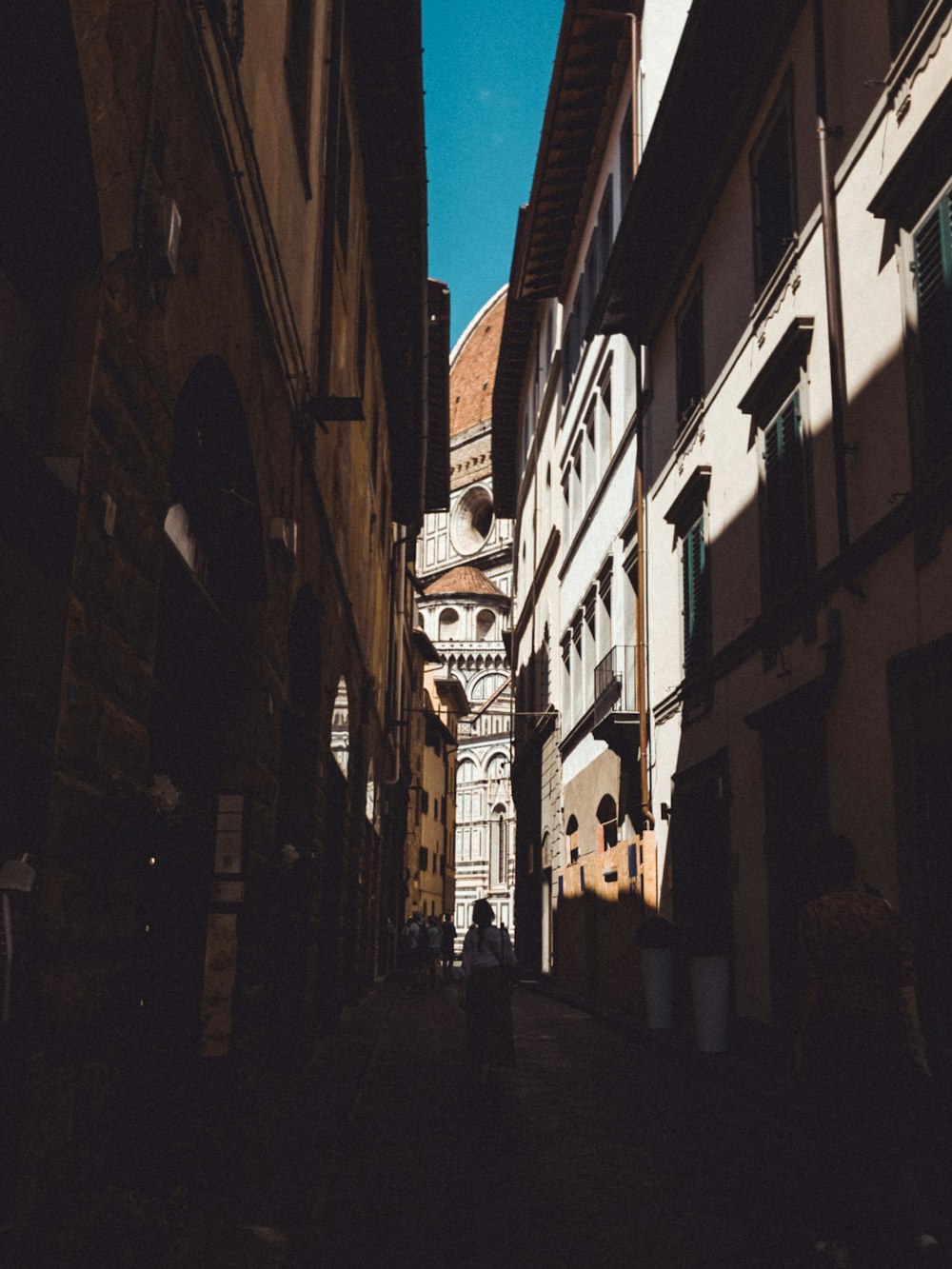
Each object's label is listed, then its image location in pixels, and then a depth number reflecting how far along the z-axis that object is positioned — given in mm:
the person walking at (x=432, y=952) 26188
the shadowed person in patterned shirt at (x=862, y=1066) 4879
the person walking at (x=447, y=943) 36062
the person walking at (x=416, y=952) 24781
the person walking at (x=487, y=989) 10461
